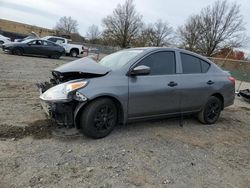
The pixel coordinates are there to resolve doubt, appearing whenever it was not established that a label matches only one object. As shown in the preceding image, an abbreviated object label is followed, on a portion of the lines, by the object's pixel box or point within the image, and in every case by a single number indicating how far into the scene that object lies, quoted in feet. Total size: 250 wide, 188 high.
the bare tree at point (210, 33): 106.94
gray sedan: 9.85
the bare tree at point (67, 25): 189.71
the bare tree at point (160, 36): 134.17
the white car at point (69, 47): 56.22
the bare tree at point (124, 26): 122.41
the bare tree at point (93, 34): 178.10
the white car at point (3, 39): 61.01
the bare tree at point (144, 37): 122.72
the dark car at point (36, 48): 42.56
